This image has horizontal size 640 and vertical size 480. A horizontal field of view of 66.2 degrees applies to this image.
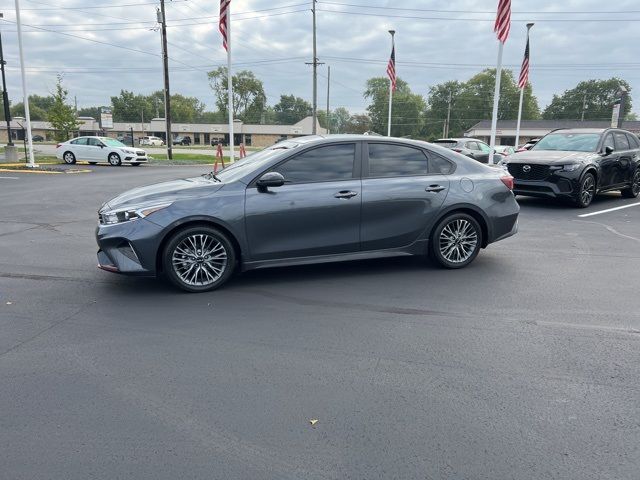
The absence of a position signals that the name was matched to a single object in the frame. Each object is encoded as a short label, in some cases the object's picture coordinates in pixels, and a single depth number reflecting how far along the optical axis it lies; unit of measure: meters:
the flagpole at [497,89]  15.47
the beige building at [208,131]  93.88
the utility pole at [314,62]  41.59
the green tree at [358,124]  103.14
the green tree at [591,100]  102.31
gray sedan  5.13
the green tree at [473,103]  102.31
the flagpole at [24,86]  19.52
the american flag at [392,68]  25.73
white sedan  25.67
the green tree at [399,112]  105.31
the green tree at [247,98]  113.12
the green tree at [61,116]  32.97
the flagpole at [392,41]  26.41
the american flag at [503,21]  14.66
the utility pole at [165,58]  29.39
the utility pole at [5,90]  26.20
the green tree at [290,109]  143.25
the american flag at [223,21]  17.58
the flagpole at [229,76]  17.98
